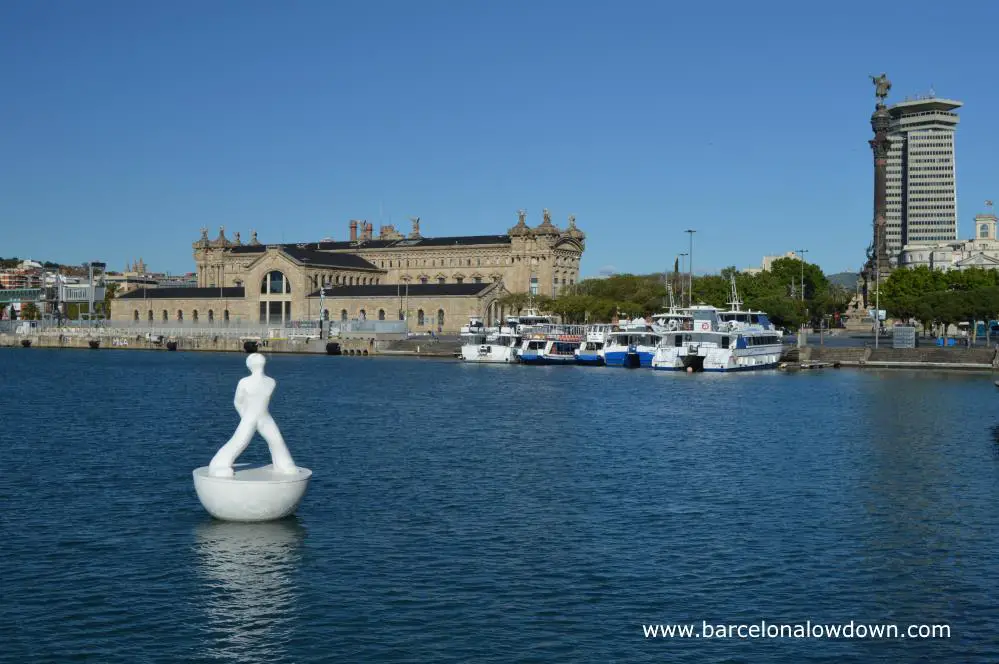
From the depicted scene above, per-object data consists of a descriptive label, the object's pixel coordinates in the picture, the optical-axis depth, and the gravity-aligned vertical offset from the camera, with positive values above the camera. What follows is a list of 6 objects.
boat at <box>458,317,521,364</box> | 110.00 -2.06
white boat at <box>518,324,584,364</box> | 109.44 -2.21
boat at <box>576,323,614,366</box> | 107.81 -2.18
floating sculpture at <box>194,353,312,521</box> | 26.25 -3.76
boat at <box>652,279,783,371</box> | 95.38 -1.86
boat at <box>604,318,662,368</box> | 101.62 -2.00
